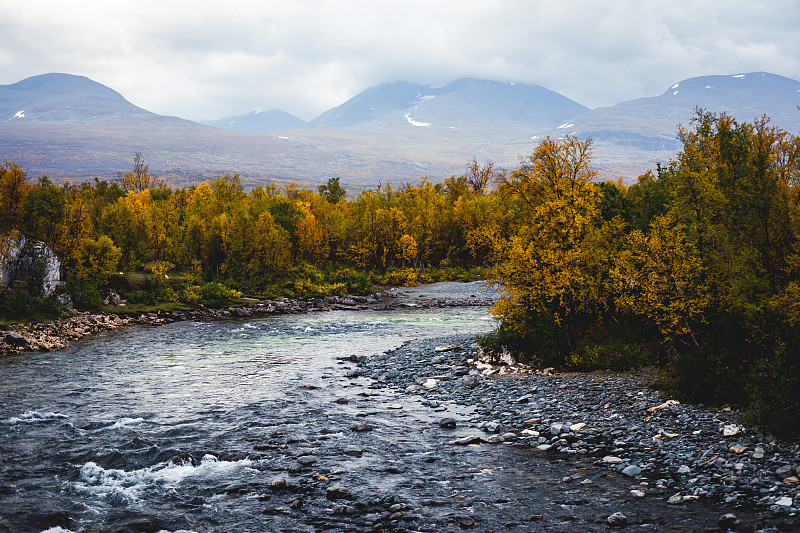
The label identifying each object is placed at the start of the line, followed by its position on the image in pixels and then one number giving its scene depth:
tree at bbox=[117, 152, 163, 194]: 125.22
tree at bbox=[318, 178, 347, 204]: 141.77
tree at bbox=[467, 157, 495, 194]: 131.75
